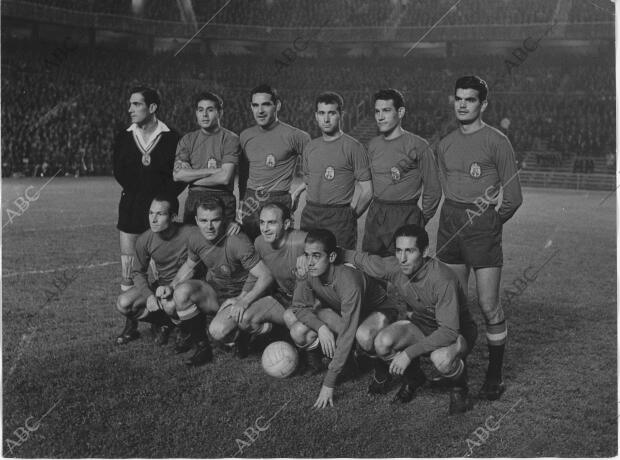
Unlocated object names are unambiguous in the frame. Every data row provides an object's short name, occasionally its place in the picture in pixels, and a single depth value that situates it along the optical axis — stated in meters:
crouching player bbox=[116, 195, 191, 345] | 3.91
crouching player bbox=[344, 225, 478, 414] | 3.06
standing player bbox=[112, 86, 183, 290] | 4.20
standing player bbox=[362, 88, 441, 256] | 3.65
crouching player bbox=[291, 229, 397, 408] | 3.24
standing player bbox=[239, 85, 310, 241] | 4.12
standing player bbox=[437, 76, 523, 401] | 3.28
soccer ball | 3.56
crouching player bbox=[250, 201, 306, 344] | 3.60
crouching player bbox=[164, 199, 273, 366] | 3.74
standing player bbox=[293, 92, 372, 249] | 3.87
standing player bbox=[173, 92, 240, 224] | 4.05
